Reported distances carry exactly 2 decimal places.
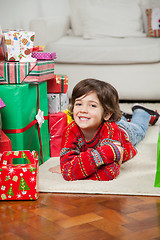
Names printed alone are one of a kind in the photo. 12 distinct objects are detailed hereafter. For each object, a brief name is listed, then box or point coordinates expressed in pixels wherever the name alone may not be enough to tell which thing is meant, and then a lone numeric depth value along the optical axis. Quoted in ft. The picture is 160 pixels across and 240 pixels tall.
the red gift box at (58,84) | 8.37
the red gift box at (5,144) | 7.02
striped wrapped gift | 7.42
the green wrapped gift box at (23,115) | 7.32
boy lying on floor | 7.00
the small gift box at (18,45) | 7.56
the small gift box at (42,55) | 7.88
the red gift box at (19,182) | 6.40
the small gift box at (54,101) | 8.40
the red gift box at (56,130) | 8.33
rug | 6.66
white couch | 11.87
